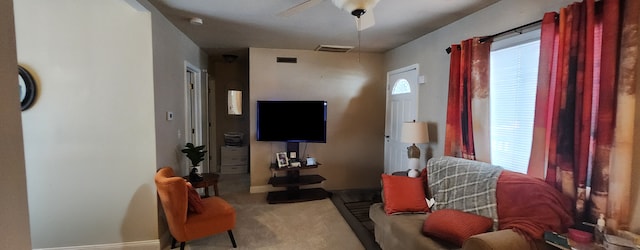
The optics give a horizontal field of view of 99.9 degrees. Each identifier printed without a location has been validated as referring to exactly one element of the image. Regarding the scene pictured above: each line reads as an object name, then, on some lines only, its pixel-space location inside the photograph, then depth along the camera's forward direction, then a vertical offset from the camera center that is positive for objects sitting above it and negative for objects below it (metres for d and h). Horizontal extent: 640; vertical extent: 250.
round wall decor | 2.25 +0.18
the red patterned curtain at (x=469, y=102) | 2.45 +0.10
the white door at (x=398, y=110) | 3.70 +0.02
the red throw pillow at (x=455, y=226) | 1.89 -0.83
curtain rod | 2.01 +0.67
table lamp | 3.14 -0.31
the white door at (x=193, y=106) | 3.67 +0.07
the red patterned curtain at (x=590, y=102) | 1.52 +0.07
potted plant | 3.09 -0.54
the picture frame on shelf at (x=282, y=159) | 4.06 -0.74
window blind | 2.14 +0.12
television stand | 3.93 -1.22
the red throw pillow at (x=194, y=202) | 2.47 -0.84
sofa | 1.75 -0.75
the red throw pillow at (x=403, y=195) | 2.46 -0.78
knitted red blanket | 1.75 -0.65
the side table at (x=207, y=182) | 2.99 -0.81
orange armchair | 2.27 -0.97
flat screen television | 4.03 -0.15
